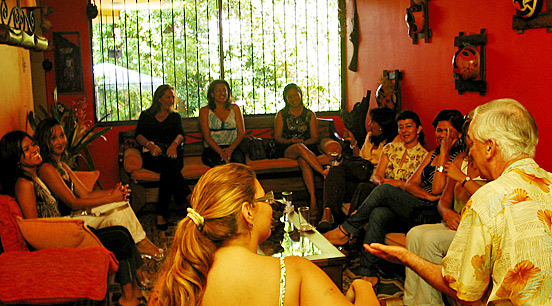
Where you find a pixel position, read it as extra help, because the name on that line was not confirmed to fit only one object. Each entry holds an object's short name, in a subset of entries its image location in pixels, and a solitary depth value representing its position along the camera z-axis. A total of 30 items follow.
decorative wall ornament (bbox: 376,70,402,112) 6.04
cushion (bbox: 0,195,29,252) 3.06
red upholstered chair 2.91
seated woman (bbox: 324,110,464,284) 3.96
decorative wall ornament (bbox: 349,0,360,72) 7.25
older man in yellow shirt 1.81
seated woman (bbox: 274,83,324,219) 6.42
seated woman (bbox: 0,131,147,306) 3.38
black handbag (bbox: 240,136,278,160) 6.40
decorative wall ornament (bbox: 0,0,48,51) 3.54
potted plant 5.53
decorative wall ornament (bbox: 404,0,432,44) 5.52
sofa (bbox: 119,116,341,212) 5.93
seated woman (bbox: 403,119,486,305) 3.43
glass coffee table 3.30
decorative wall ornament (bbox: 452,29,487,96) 4.67
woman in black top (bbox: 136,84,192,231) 5.83
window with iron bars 7.18
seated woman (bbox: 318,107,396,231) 5.09
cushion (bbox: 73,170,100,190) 4.48
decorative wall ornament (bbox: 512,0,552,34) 3.87
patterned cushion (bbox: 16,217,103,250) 3.12
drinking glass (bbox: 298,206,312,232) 3.82
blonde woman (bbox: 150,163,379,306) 1.56
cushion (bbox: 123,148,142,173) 5.92
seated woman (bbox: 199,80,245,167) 6.32
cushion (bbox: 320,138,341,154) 6.37
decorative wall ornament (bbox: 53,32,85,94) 6.85
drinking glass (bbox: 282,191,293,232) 3.80
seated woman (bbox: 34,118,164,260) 3.77
